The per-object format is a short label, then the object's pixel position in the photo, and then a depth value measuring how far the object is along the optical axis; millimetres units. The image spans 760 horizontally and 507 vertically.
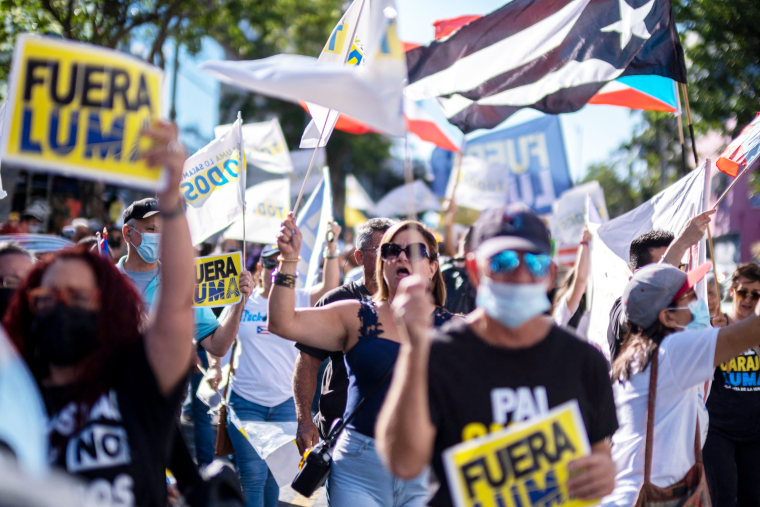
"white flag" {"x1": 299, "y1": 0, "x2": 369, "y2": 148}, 5082
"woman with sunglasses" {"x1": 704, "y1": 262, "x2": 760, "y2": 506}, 4793
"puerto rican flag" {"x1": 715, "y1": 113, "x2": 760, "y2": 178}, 5281
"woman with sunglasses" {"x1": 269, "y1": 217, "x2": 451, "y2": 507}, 3520
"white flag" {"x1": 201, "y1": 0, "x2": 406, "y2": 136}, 2643
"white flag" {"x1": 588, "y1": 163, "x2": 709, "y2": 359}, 5207
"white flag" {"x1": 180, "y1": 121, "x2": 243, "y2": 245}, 6289
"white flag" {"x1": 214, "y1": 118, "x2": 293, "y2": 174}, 9875
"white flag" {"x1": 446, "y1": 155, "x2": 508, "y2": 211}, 13086
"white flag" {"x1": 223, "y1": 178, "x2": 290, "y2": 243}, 8672
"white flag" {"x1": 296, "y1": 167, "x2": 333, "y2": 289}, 6629
